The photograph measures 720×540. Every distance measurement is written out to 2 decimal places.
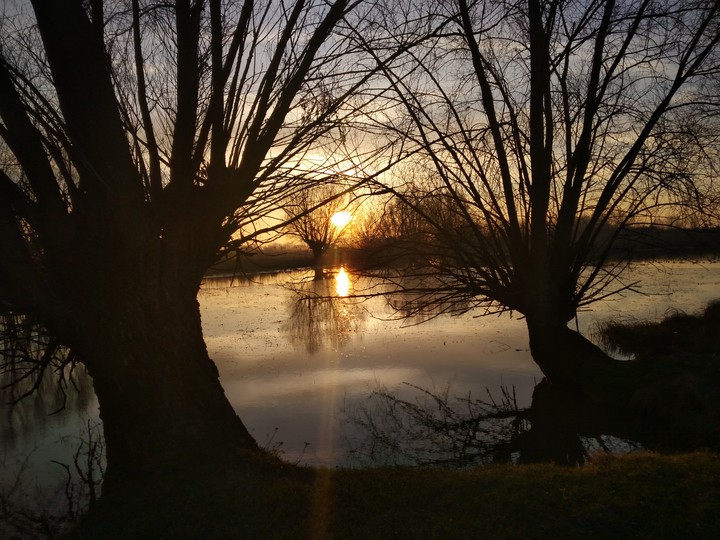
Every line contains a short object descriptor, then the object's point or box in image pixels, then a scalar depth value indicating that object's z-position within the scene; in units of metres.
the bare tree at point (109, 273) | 5.27
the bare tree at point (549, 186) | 9.56
